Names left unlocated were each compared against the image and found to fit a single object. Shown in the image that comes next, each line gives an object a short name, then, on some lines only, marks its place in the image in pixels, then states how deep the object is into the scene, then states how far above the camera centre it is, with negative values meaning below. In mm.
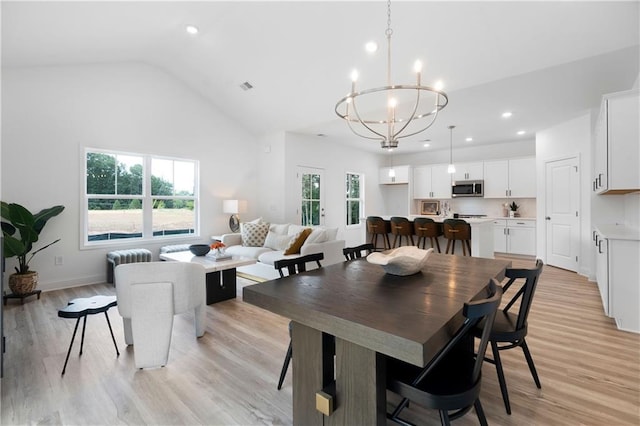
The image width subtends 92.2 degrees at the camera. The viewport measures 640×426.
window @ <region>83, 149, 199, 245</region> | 4867 +258
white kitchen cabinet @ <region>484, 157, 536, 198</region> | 6680 +753
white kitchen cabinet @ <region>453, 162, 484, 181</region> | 7355 +975
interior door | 5164 -29
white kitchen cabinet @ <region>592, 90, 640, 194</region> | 2898 +687
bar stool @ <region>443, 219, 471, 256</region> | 4984 -327
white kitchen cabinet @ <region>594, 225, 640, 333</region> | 2840 -629
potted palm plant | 3684 -303
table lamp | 6036 +50
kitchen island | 4902 -412
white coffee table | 3652 -811
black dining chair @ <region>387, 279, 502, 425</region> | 1236 -753
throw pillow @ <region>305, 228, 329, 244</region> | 4469 -368
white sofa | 4453 -526
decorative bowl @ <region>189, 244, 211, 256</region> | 4180 -514
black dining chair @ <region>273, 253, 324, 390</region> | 2043 -379
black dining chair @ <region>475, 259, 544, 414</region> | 1809 -714
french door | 6811 +357
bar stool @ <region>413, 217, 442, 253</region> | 5367 -307
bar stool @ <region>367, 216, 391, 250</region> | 6070 -331
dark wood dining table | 1165 -450
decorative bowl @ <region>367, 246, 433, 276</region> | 1981 -331
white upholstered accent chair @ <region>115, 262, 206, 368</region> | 2293 -700
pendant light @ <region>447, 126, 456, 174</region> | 6176 +1600
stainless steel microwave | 7301 +558
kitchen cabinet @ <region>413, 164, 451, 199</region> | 7883 +778
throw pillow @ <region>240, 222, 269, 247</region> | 5371 -395
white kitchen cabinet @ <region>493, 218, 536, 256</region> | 6570 -546
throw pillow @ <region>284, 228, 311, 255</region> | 4453 -459
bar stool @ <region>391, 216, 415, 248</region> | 5684 -306
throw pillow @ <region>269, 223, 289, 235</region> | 5379 -307
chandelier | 4503 +1679
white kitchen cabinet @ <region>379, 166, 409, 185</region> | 8539 +1010
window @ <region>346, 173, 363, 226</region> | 8102 +362
